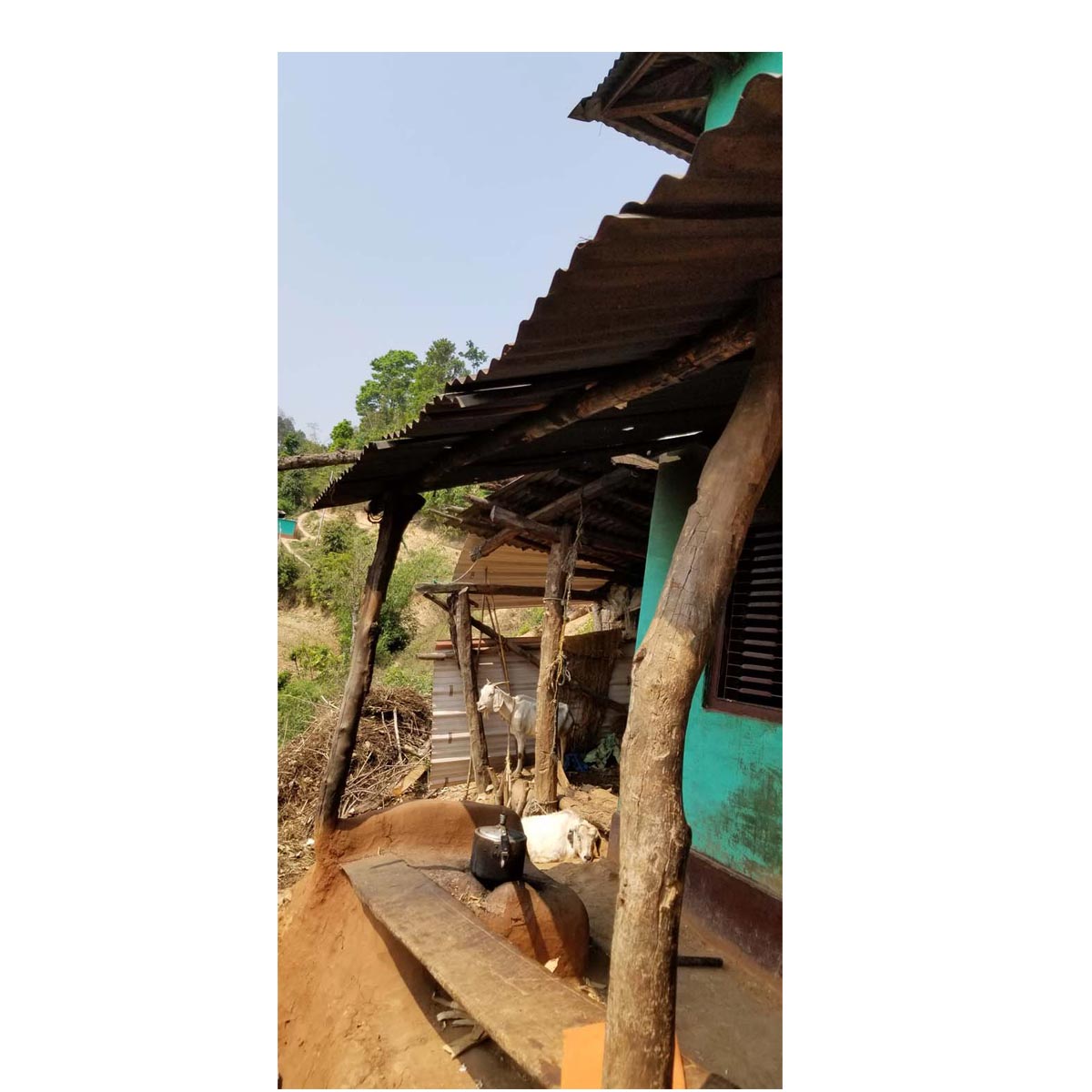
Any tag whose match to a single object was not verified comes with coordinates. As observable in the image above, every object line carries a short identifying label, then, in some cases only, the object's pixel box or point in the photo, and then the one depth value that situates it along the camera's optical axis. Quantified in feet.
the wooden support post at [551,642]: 21.80
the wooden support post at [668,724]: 5.25
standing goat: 28.55
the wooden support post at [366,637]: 13.88
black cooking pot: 11.47
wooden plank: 6.89
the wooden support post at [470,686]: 27.91
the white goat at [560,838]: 18.37
